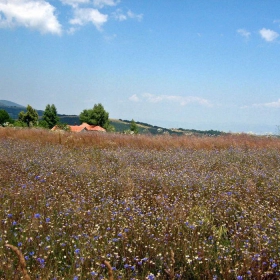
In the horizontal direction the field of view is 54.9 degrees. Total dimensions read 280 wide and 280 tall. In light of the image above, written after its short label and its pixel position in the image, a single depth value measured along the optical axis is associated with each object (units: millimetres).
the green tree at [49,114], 86312
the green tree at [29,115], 78031
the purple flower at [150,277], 2252
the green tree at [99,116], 91062
